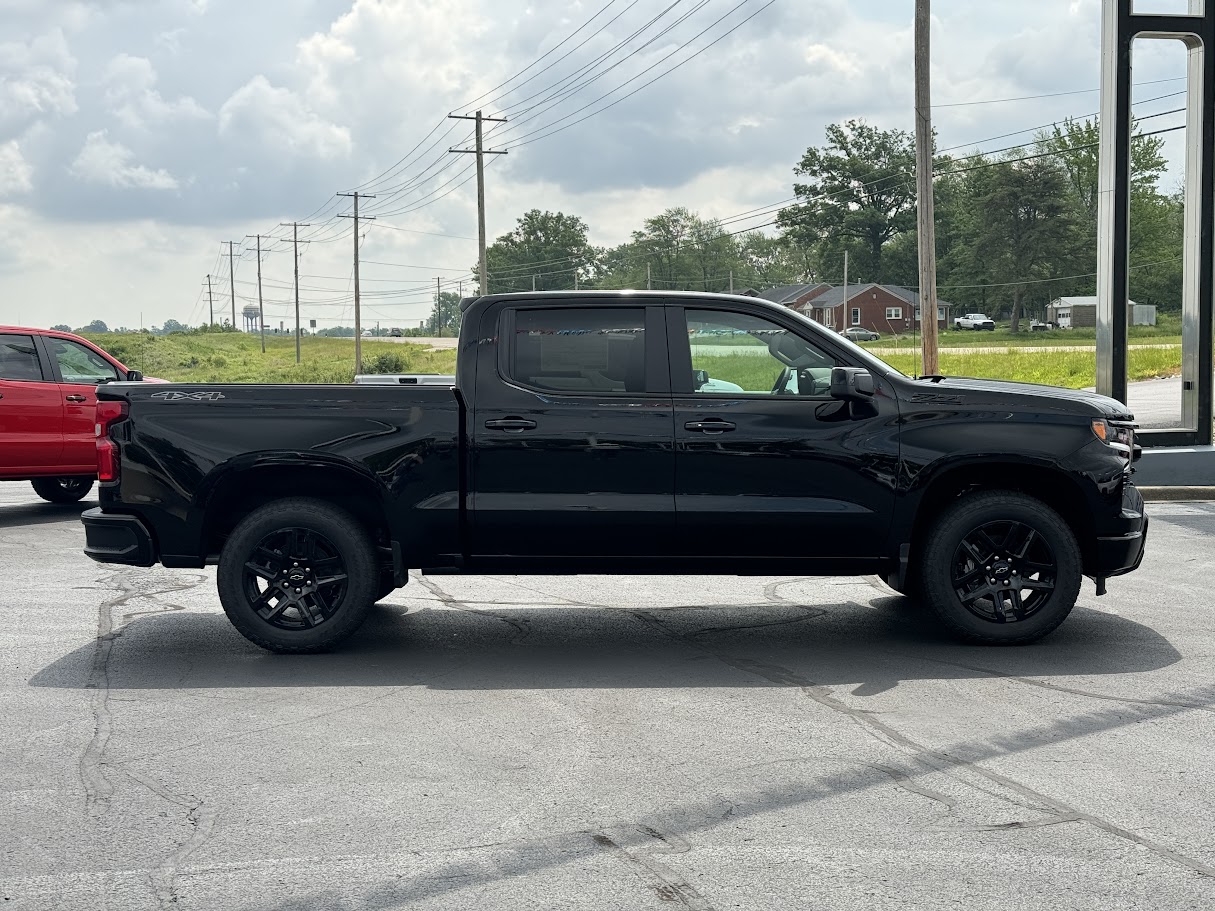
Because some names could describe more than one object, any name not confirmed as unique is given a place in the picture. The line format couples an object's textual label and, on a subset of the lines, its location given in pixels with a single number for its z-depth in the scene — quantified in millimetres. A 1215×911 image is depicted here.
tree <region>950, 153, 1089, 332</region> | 111438
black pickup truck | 7043
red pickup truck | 12859
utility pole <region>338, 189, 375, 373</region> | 64956
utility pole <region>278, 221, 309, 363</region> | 85262
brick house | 125688
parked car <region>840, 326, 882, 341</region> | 110494
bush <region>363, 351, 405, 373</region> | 73475
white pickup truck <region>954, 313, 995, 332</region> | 118625
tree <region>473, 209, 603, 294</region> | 160625
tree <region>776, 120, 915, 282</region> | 127188
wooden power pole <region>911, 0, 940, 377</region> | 21609
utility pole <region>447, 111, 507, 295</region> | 46219
